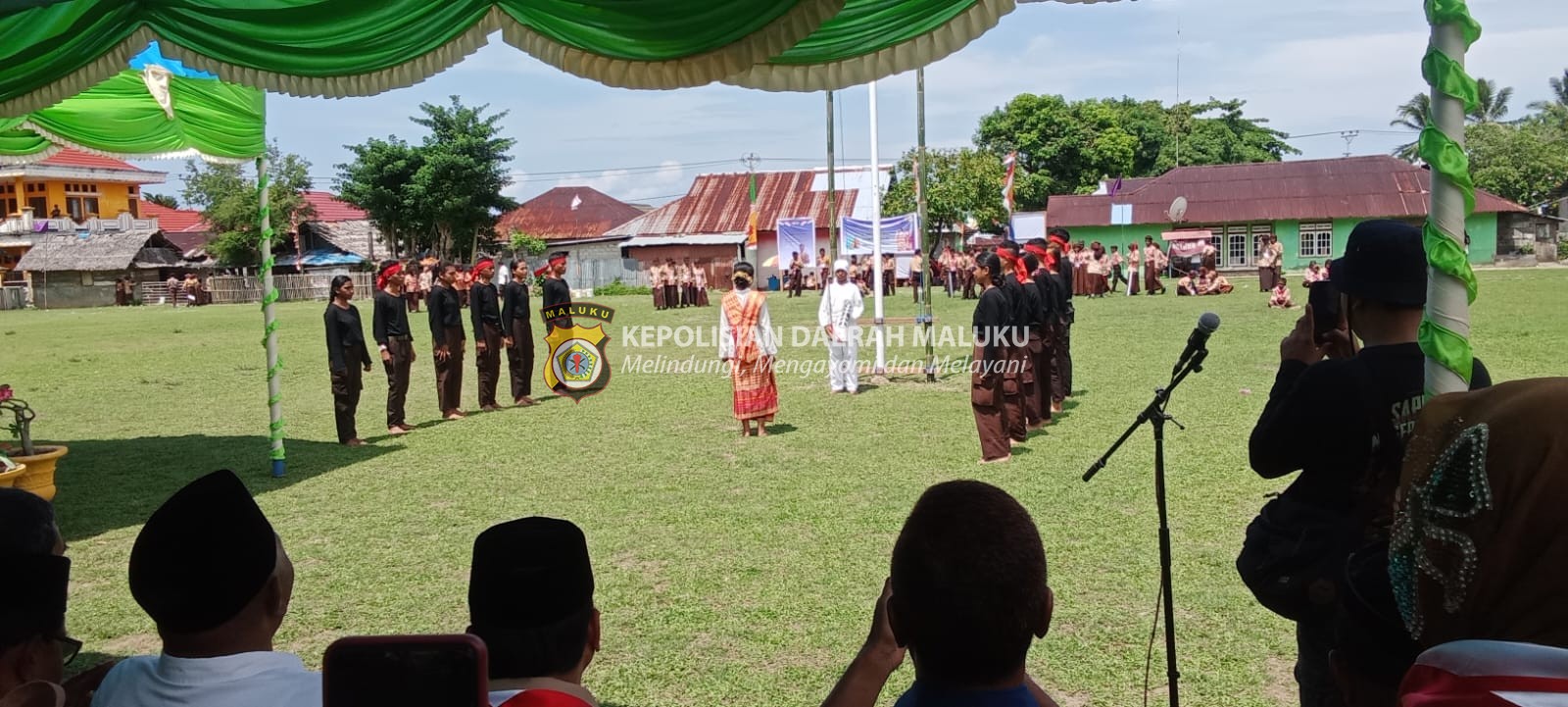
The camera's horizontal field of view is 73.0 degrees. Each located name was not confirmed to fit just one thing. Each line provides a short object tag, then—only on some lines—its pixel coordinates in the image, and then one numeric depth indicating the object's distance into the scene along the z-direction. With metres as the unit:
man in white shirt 1.90
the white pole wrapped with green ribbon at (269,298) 8.37
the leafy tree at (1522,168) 46.53
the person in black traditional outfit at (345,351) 10.41
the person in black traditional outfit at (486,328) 12.99
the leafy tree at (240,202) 50.28
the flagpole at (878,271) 12.77
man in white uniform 12.64
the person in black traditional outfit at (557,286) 13.32
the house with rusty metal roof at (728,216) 46.62
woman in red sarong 10.41
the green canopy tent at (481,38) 3.42
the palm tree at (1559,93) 66.50
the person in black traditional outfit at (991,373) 8.45
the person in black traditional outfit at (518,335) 13.23
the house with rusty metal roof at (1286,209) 41.72
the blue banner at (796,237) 37.47
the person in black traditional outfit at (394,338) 11.38
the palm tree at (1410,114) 57.84
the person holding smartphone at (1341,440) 2.41
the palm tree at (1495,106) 64.19
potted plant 7.11
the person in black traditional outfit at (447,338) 12.22
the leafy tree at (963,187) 42.19
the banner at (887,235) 30.53
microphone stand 2.98
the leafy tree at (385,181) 44.38
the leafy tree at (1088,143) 50.59
